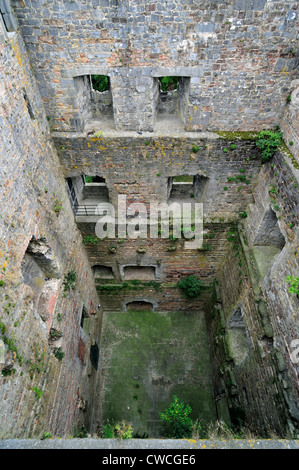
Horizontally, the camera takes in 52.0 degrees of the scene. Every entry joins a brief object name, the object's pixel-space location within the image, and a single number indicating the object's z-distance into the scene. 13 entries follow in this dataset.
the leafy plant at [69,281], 7.42
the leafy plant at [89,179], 13.59
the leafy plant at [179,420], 7.67
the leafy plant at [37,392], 5.50
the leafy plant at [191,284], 10.50
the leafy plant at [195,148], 7.26
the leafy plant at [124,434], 4.21
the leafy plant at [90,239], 9.11
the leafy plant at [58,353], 6.57
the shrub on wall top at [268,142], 6.91
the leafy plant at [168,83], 16.17
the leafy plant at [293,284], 5.53
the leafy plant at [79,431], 7.10
